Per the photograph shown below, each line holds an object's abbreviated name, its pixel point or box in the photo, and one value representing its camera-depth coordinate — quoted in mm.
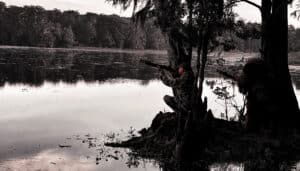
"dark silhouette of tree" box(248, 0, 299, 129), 14758
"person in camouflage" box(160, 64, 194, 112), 13008
